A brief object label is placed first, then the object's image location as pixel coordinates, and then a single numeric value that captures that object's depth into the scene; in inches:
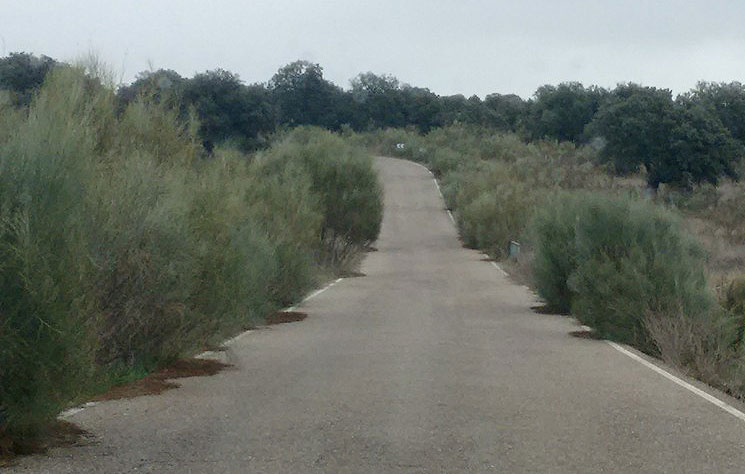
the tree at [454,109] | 6107.3
